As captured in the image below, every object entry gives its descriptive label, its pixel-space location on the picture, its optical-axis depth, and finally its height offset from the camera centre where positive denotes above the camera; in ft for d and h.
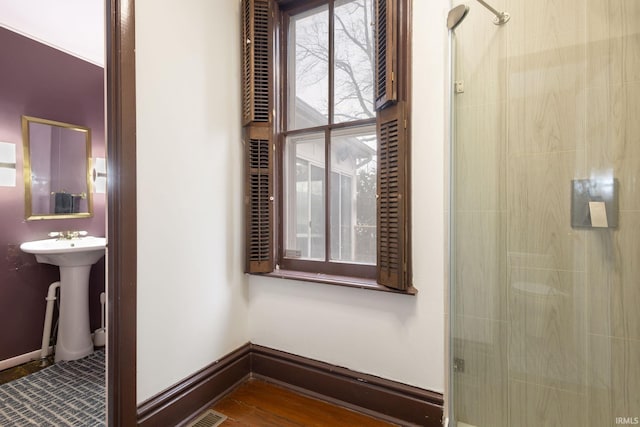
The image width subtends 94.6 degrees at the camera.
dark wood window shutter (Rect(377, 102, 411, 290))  4.66 +0.23
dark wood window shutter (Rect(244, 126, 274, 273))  5.96 +0.32
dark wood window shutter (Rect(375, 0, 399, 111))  4.61 +2.55
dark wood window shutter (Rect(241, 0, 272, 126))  5.82 +3.06
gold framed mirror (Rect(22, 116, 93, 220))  7.11 +1.15
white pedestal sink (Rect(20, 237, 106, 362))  6.79 -1.90
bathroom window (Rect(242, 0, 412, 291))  5.55 +1.50
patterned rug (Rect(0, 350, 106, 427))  4.90 -3.42
